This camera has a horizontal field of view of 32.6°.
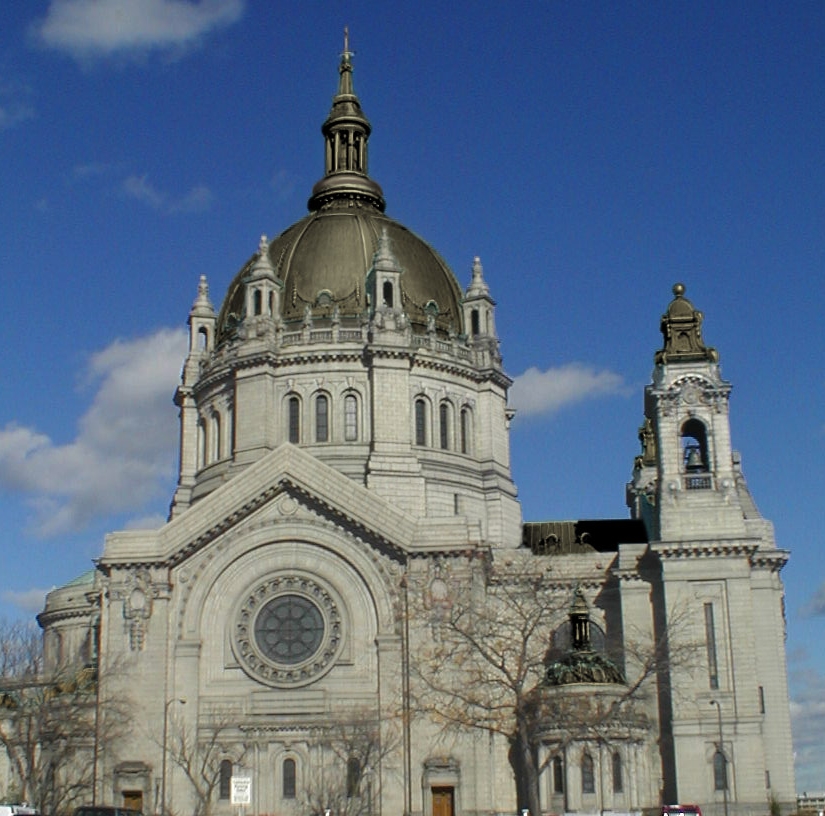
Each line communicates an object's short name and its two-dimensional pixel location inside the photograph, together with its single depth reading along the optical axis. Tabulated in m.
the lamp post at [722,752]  60.00
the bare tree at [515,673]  52.97
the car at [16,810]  41.97
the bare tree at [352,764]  58.50
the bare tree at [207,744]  59.31
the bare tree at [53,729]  59.59
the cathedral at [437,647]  58.47
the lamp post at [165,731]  59.01
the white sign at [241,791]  35.34
